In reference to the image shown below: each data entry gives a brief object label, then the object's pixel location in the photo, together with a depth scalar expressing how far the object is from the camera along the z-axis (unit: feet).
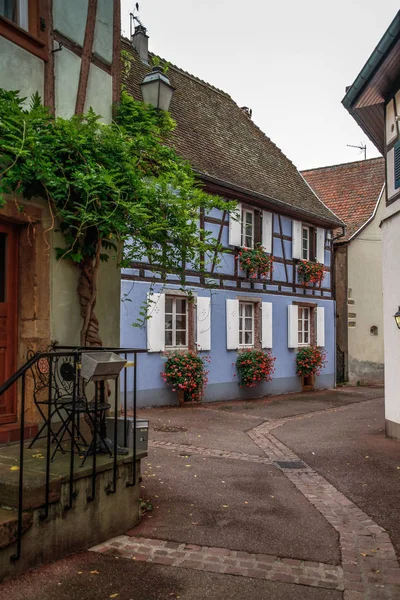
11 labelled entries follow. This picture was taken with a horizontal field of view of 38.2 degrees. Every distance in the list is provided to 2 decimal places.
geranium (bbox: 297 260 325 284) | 56.24
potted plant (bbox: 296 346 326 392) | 55.72
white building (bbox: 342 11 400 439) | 29.53
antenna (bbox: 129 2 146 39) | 50.77
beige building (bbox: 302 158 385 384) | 65.67
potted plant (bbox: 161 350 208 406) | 41.57
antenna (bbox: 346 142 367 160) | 87.73
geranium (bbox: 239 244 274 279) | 49.08
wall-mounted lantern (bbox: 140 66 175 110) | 23.59
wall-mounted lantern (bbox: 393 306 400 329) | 28.89
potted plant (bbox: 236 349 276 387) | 48.42
